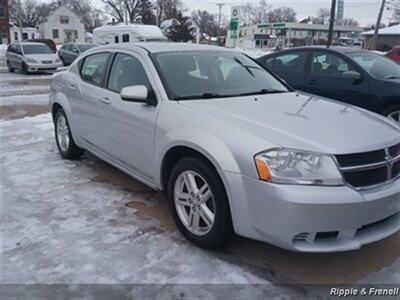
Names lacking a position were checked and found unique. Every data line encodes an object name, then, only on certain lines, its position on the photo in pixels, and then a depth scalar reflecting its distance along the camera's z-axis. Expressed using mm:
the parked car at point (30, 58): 20016
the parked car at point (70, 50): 24702
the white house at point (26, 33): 72800
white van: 27578
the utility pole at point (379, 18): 36594
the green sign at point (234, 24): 25727
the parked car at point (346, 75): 6621
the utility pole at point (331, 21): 21406
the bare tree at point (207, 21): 103000
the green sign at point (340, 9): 26941
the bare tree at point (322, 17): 112612
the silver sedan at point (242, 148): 2775
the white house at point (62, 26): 73062
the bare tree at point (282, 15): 118812
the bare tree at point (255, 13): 122125
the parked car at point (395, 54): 16281
